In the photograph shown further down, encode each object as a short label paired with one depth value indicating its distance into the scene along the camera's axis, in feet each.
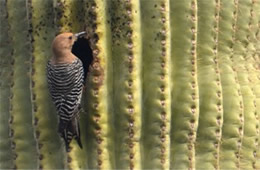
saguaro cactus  17.39
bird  17.34
